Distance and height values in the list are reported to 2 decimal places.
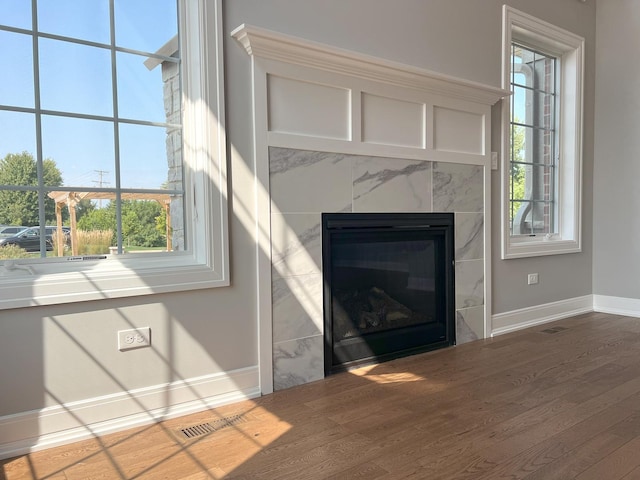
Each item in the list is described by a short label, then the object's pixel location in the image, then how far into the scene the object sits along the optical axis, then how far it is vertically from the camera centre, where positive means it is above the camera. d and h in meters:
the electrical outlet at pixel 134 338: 2.26 -0.53
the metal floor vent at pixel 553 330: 4.03 -0.93
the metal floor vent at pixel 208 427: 2.20 -0.95
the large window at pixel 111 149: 2.12 +0.38
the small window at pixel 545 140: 4.34 +0.78
